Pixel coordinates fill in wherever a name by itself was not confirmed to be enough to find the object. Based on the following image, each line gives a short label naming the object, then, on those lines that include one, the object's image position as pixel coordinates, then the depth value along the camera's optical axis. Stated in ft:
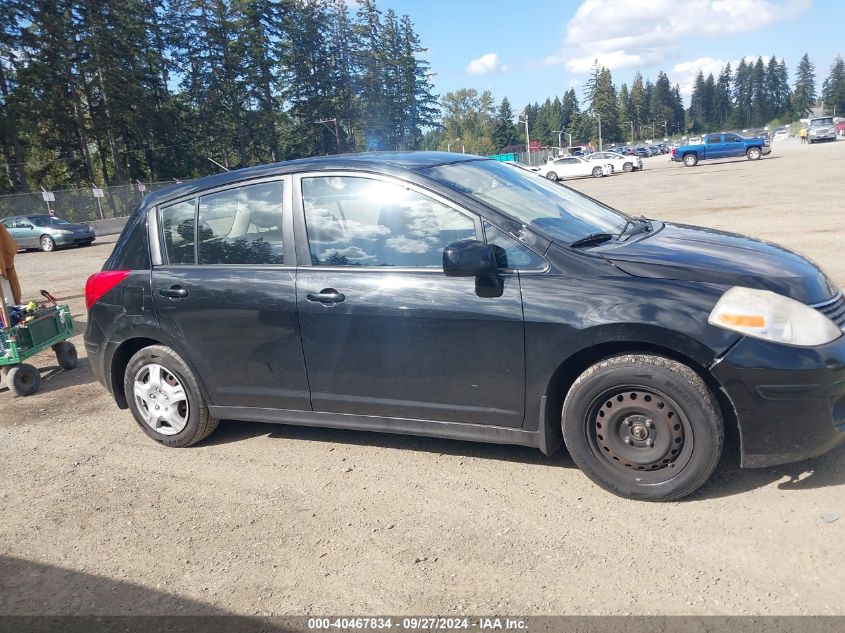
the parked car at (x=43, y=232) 82.38
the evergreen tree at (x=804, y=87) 524.11
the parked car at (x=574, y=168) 136.46
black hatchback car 10.09
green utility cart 20.12
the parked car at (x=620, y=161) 140.26
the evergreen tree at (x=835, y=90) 469.16
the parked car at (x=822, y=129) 189.83
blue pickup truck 128.47
